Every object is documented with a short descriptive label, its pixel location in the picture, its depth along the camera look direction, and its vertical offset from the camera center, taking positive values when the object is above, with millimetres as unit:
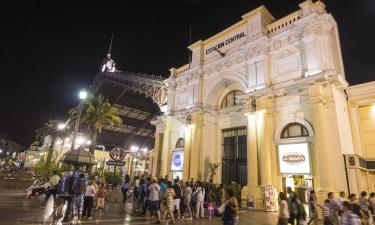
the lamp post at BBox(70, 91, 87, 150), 14352 +4550
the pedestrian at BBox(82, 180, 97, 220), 10297 -1094
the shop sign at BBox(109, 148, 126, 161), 22359 +1991
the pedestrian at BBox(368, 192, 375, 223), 9191 -601
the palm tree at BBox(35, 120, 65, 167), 42625 +7271
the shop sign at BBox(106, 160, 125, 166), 19892 +1059
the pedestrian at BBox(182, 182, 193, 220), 11656 -904
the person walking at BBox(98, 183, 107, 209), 13289 -1127
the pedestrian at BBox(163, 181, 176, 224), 10203 -898
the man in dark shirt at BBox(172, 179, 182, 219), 11383 -891
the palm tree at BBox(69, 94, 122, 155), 30812 +7543
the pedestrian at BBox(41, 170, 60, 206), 11391 -597
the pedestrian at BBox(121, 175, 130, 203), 17508 -902
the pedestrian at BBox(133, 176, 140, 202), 18216 -1052
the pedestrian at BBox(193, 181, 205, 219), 11867 -977
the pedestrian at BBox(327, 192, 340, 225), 8398 -764
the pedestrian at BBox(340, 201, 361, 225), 5463 -669
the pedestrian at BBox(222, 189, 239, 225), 5918 -710
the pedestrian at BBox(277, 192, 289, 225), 6895 -815
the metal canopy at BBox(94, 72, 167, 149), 28891 +11442
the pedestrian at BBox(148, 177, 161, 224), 10329 -823
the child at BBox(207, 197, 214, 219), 12034 -1499
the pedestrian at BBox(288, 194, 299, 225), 7657 -735
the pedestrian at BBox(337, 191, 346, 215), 8828 -455
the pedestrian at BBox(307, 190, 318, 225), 9612 -845
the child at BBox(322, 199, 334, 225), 7973 -904
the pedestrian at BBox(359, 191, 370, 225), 8742 -615
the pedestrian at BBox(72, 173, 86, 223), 9184 -753
